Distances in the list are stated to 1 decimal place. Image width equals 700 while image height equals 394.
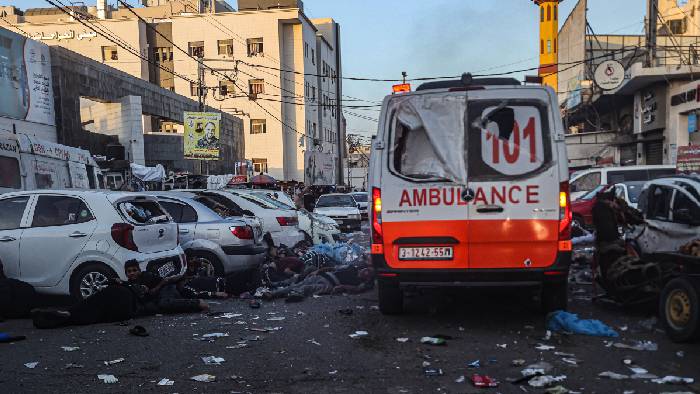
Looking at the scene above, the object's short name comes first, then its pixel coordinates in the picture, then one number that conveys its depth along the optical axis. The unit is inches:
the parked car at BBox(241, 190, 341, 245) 554.5
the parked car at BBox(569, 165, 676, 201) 678.5
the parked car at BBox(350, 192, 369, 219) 1008.2
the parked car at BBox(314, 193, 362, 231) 820.0
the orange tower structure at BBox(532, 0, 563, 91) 2282.2
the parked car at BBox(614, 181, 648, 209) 571.7
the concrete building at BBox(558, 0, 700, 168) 956.0
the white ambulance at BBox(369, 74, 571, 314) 220.4
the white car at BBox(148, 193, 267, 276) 355.9
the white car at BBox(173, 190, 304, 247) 422.3
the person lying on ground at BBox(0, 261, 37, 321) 274.4
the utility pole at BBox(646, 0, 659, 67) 921.5
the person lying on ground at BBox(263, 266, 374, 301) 330.3
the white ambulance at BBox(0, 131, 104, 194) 447.8
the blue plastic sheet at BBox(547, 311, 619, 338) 221.2
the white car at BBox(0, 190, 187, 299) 278.8
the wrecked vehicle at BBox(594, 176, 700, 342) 205.9
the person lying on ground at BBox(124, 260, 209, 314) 276.5
